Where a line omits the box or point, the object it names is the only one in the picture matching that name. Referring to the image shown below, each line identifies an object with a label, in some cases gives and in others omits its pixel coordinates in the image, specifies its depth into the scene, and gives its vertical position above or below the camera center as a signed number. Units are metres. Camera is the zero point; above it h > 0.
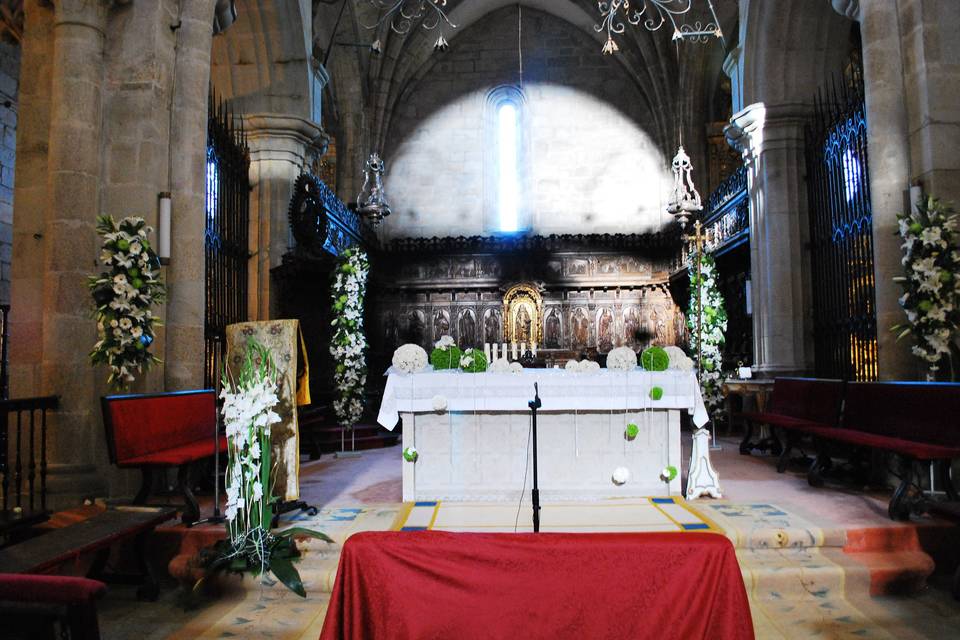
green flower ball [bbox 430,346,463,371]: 6.09 +0.03
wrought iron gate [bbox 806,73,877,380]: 7.72 +1.42
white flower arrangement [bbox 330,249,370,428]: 9.18 +0.29
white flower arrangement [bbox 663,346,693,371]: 5.69 -0.02
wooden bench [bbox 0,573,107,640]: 1.97 -0.69
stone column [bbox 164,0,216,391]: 6.29 +1.51
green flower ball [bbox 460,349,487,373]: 5.76 -0.03
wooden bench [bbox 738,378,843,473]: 6.56 -0.56
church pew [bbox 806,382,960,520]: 4.77 -0.61
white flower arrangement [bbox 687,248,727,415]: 9.59 +0.38
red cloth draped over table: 1.94 -0.68
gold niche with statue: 14.71 +1.03
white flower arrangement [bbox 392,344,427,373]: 5.73 +0.03
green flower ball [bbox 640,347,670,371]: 5.71 -0.02
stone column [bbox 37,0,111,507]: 5.50 +1.04
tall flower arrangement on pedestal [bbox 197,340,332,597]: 3.88 -0.73
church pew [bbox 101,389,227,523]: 4.80 -0.53
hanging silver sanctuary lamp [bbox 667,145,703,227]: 8.69 +2.07
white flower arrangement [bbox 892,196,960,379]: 5.44 +0.59
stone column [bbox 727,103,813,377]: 9.16 +1.56
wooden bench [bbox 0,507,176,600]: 3.25 -0.93
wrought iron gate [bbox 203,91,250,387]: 8.11 +1.71
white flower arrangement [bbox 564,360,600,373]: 5.71 -0.06
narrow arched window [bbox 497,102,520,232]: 17.08 +5.02
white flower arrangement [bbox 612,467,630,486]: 5.61 -0.97
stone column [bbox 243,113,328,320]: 9.61 +2.57
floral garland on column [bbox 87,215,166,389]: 5.35 +0.56
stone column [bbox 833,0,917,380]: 6.06 +1.79
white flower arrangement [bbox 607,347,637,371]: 5.88 -0.01
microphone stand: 3.83 -0.84
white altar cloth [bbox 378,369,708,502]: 5.66 -0.69
